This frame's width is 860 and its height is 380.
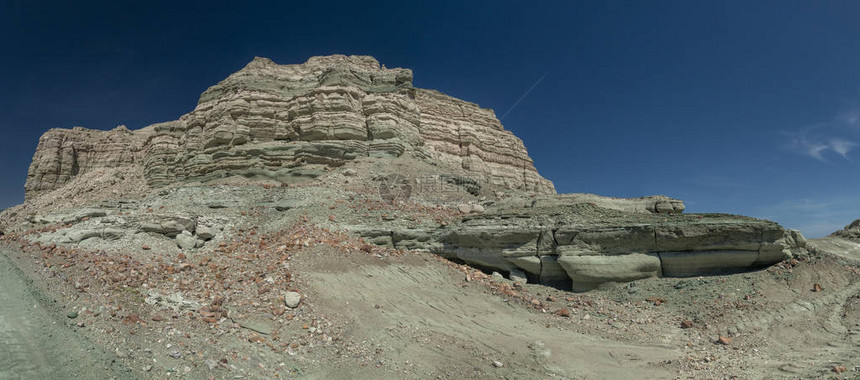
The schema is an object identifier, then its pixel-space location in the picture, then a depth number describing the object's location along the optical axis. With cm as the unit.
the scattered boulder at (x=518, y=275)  1093
